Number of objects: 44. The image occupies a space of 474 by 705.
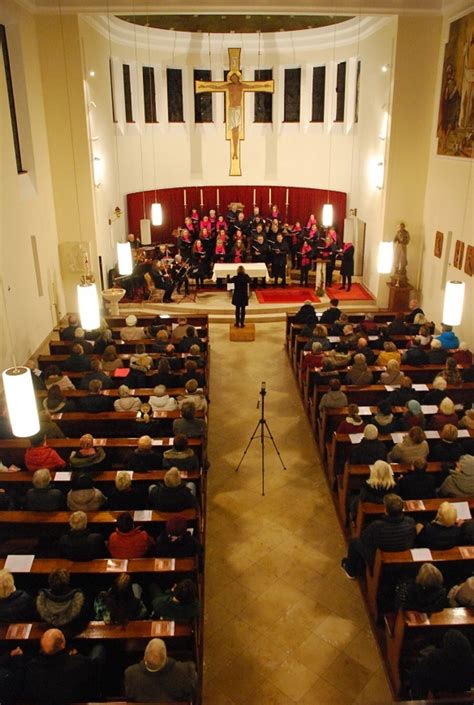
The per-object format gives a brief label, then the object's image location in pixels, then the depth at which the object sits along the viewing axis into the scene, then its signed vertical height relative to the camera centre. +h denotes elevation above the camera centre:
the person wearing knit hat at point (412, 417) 7.03 -3.03
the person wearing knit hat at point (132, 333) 10.30 -2.97
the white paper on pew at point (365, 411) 7.49 -3.12
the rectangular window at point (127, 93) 16.42 +1.49
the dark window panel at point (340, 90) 16.47 +1.52
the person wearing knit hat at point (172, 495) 5.52 -3.03
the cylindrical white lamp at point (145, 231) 15.72 -2.02
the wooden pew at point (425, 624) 4.41 -3.32
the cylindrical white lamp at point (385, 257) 12.21 -2.15
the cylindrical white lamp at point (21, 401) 5.32 -2.13
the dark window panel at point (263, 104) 17.66 +1.27
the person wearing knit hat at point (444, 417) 7.14 -3.06
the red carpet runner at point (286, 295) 14.64 -3.48
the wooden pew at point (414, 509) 5.66 -3.26
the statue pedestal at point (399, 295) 13.25 -3.09
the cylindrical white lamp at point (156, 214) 14.97 -1.53
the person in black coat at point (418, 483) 5.83 -3.09
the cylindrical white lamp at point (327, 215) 15.66 -1.66
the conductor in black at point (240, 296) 12.04 -2.85
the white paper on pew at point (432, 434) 6.93 -3.14
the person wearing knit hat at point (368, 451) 6.43 -3.09
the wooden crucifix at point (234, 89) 15.10 +1.45
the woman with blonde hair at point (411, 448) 6.38 -3.06
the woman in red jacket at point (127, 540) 5.04 -3.12
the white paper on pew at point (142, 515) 5.50 -3.18
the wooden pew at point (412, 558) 5.00 -3.25
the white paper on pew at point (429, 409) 7.50 -3.10
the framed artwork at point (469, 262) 10.37 -1.89
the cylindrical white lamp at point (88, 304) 7.99 -1.95
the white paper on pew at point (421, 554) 5.03 -3.24
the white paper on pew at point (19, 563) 4.95 -3.24
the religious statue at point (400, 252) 12.86 -2.16
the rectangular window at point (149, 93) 17.09 +1.54
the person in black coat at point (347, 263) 14.78 -2.73
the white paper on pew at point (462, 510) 5.56 -3.19
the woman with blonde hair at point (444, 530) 5.05 -3.06
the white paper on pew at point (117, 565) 4.91 -3.24
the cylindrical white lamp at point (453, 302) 8.65 -2.12
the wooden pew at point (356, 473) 6.38 -3.30
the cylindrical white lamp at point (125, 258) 10.11 -1.74
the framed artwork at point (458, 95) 10.46 +0.92
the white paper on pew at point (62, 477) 6.20 -3.19
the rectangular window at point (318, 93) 17.11 +1.50
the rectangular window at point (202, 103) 17.61 +1.30
